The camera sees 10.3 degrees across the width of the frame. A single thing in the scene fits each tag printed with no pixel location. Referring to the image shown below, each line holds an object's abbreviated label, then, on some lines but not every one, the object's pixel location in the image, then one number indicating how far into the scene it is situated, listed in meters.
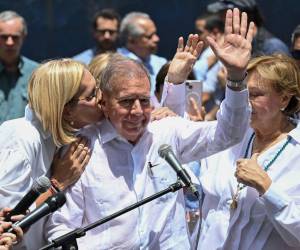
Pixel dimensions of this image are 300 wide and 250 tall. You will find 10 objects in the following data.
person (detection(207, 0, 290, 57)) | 13.64
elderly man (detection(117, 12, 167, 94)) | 16.61
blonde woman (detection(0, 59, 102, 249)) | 7.88
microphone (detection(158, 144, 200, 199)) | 7.06
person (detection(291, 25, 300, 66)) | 10.88
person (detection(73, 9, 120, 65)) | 17.14
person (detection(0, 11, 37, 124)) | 14.60
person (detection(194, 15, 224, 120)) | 16.03
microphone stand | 7.00
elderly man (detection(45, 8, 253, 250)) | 7.88
